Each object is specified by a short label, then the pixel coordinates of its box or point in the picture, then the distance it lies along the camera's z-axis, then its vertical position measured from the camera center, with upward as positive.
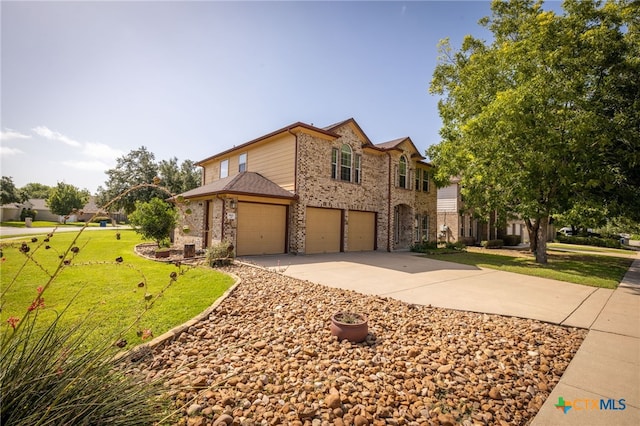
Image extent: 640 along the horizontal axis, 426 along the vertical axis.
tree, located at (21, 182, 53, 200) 89.31 +8.72
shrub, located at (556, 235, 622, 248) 30.39 -1.52
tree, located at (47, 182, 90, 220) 51.81 +3.35
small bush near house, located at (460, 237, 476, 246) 25.62 -1.38
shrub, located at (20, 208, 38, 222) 47.91 +0.76
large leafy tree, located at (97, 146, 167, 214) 39.19 +6.46
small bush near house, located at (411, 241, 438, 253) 18.31 -1.43
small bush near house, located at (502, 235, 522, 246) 27.55 -1.32
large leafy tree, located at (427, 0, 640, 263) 11.88 +4.77
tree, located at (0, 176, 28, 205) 44.66 +4.03
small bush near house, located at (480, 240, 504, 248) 24.05 -1.51
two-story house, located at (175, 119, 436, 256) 13.97 +1.48
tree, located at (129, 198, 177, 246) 14.42 +0.05
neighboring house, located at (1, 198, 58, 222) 48.22 +1.41
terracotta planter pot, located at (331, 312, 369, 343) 4.44 -1.65
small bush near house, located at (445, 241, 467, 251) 20.17 -1.48
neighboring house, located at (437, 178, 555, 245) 25.12 +0.34
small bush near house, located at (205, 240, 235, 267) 10.52 -1.18
